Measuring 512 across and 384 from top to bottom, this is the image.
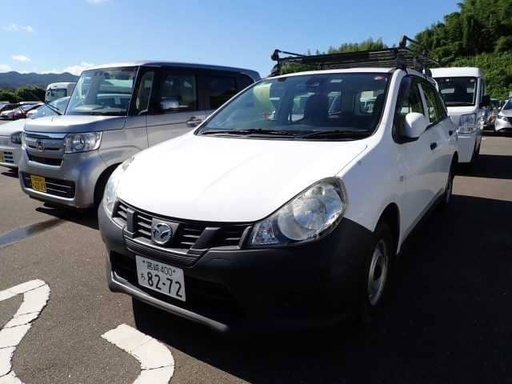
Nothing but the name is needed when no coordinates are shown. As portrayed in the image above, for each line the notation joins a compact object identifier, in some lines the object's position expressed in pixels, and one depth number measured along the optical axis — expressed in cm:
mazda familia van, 206
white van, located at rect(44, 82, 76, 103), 1828
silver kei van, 462
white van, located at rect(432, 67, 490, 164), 748
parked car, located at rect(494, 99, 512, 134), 1429
